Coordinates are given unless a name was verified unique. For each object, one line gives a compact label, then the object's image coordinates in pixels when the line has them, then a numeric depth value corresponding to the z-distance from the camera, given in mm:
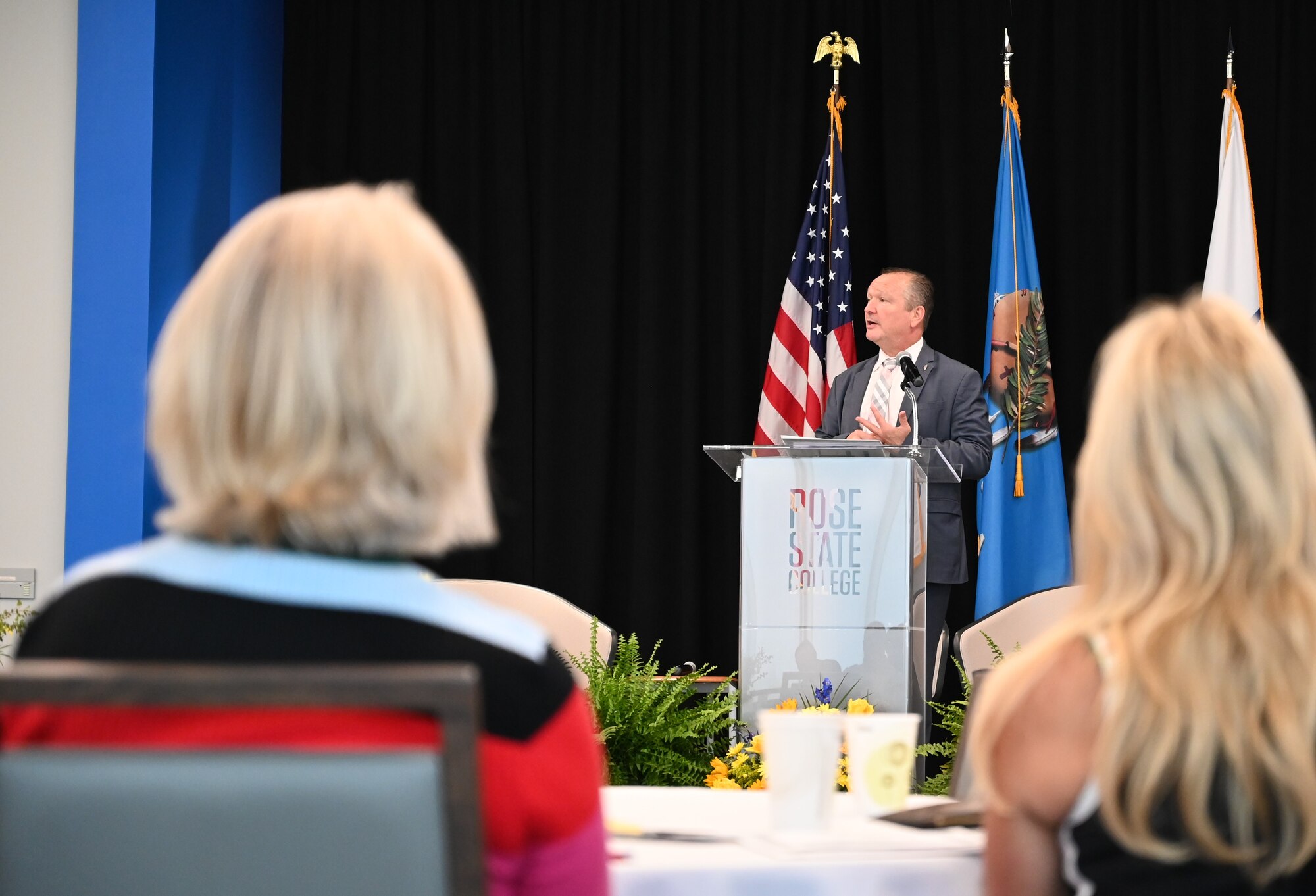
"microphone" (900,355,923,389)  7809
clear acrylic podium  6918
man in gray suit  9836
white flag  11211
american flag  11672
